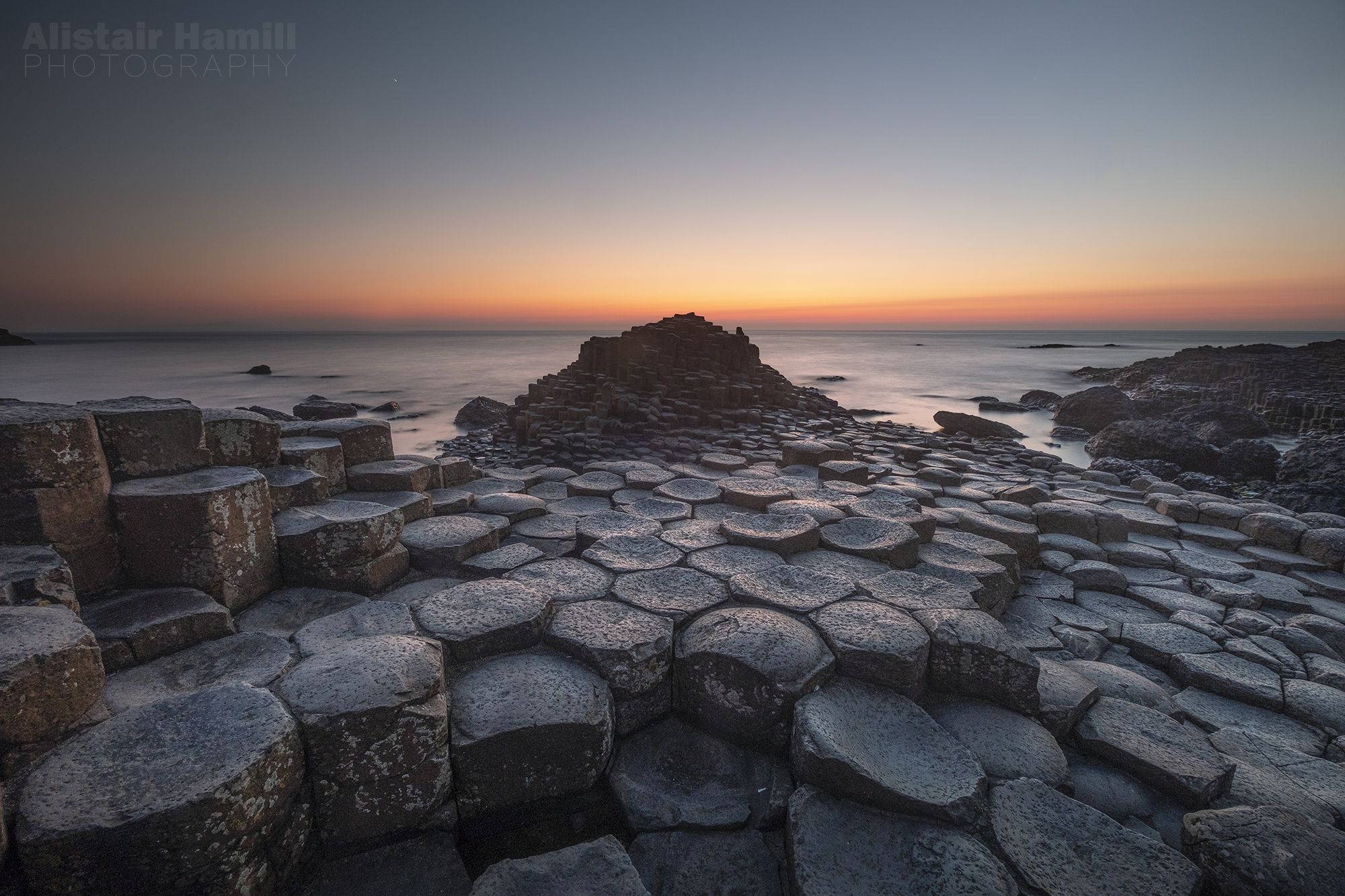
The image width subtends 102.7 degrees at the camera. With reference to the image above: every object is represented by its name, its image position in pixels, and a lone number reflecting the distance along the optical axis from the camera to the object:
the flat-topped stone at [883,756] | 1.68
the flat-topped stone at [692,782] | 1.83
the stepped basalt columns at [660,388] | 9.10
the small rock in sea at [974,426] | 10.70
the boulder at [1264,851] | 1.42
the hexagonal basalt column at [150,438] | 2.23
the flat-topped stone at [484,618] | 2.12
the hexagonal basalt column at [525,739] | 1.75
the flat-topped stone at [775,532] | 3.12
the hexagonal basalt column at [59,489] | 1.90
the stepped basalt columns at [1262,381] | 13.21
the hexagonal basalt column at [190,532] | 2.11
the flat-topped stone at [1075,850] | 1.50
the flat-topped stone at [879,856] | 1.50
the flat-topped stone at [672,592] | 2.49
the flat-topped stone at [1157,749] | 1.89
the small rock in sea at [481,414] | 13.89
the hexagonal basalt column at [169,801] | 1.21
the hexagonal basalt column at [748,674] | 2.00
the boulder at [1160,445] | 7.87
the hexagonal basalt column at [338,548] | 2.49
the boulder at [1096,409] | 12.48
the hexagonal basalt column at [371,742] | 1.57
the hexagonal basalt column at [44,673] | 1.33
